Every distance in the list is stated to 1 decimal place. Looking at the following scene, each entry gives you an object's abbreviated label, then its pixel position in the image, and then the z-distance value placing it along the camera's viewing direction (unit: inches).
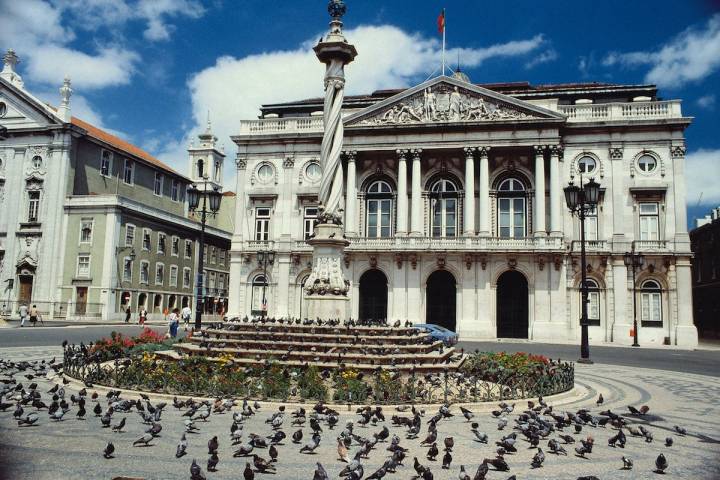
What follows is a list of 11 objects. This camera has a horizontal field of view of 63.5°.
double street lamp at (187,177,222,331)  999.0
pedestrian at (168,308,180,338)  1087.7
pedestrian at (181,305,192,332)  1541.6
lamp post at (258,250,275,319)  1807.3
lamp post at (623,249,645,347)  1453.9
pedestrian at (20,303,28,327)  1632.8
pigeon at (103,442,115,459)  286.2
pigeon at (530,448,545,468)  293.0
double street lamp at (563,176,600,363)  885.8
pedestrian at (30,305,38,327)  1640.0
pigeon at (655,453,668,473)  287.7
